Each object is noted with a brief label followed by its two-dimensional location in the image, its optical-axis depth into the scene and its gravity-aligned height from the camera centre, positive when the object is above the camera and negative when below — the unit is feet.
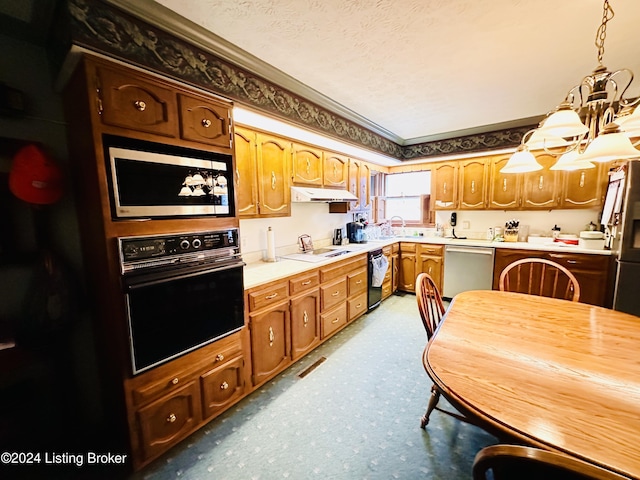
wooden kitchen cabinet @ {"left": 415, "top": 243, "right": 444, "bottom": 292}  13.32 -2.48
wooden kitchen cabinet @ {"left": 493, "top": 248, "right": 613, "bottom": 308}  9.79 -2.31
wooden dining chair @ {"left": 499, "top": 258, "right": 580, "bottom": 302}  10.64 -2.91
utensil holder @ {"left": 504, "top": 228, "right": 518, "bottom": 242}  12.64 -1.13
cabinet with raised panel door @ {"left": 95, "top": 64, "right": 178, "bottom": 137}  4.15 +1.91
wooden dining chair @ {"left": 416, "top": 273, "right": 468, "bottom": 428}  5.31 -2.03
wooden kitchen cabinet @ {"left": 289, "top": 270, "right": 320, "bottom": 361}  7.97 -3.14
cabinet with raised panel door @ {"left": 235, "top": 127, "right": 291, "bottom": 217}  7.61 +1.22
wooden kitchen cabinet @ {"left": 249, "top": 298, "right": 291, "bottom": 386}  6.86 -3.47
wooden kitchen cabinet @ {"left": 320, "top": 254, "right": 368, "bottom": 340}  9.26 -3.04
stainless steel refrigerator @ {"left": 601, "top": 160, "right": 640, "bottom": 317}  8.05 -1.04
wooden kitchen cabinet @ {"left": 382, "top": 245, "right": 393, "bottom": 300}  13.41 -3.33
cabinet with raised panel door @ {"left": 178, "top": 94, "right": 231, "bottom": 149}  5.08 +1.90
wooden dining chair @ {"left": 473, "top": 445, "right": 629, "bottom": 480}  1.77 -1.82
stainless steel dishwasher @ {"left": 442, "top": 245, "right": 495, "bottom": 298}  12.03 -2.66
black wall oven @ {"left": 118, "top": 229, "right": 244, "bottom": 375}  4.54 -1.48
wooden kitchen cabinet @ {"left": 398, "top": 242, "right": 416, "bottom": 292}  14.21 -2.93
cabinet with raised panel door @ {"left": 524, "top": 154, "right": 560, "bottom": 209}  11.47 +1.07
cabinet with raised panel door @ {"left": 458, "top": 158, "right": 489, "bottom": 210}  12.91 +1.39
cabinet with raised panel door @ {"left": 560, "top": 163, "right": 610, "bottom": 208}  10.59 +0.96
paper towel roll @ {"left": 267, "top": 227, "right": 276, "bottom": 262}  9.13 -1.11
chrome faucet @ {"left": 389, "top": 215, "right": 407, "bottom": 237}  15.91 -0.75
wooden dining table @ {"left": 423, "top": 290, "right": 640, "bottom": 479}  2.64 -2.18
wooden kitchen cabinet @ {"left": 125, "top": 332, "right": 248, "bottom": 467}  4.73 -3.59
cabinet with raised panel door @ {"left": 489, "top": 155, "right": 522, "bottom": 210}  12.25 +1.15
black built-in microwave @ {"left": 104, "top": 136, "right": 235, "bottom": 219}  4.36 +0.64
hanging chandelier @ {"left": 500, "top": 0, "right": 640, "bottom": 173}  4.02 +1.37
